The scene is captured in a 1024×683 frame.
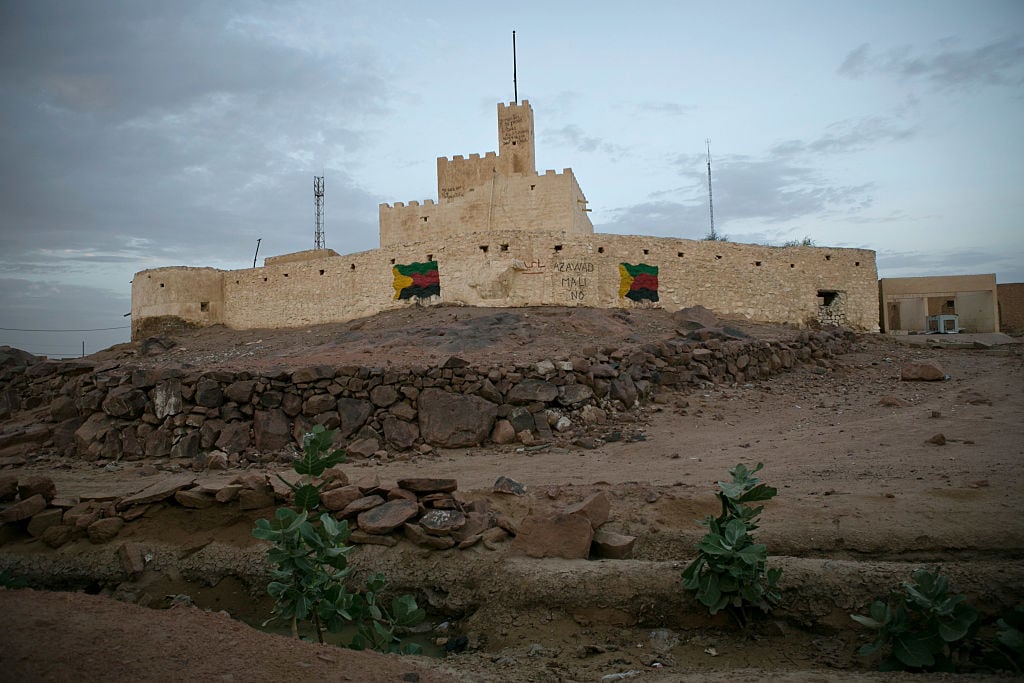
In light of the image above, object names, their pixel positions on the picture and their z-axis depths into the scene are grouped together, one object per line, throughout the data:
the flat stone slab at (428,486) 5.16
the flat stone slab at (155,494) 5.56
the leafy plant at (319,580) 3.44
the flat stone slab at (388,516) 4.82
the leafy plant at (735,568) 3.54
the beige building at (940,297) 20.39
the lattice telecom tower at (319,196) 31.56
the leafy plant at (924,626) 2.94
